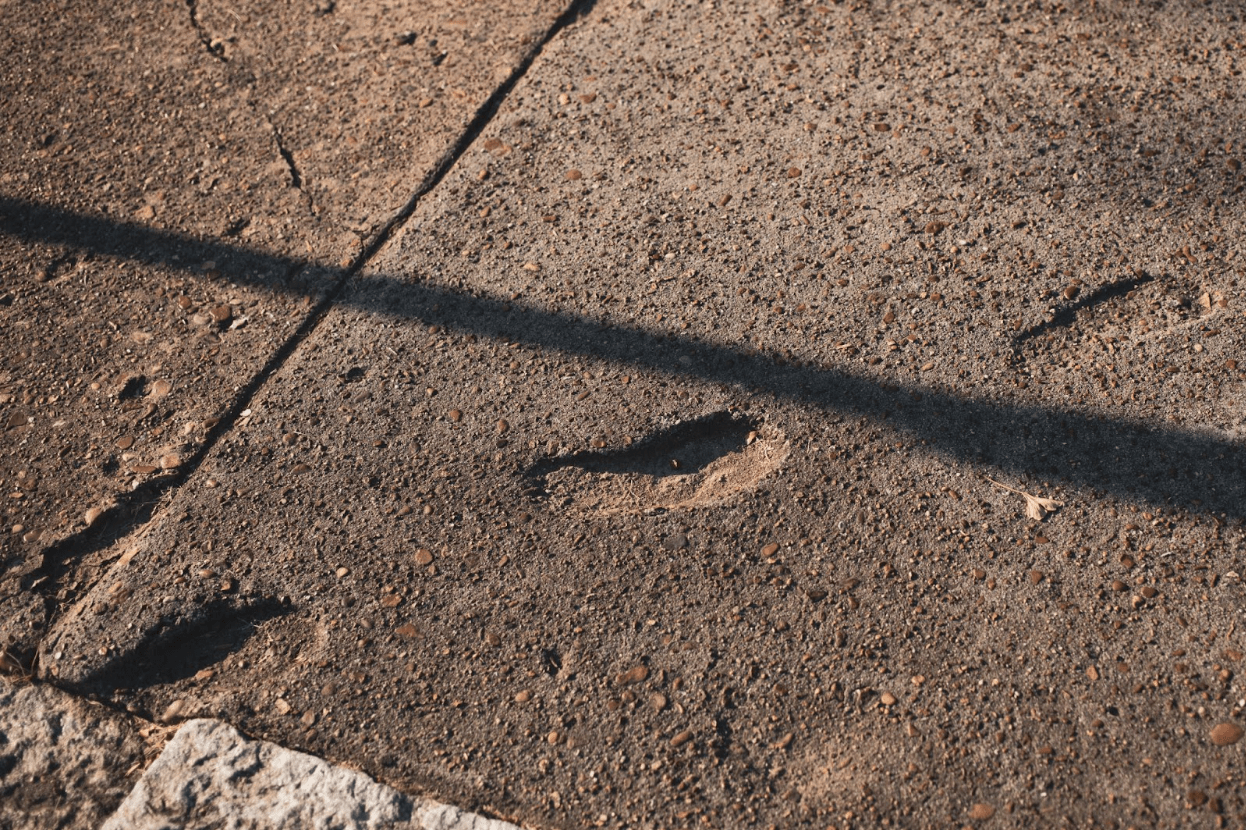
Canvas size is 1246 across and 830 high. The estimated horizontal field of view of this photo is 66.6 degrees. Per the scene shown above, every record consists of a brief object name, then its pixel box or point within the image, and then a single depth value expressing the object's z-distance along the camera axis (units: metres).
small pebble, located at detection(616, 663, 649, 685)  1.84
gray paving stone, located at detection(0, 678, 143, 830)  1.78
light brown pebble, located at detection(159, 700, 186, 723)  1.87
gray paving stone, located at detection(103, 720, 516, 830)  1.71
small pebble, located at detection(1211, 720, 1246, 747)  1.69
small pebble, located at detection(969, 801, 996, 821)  1.65
